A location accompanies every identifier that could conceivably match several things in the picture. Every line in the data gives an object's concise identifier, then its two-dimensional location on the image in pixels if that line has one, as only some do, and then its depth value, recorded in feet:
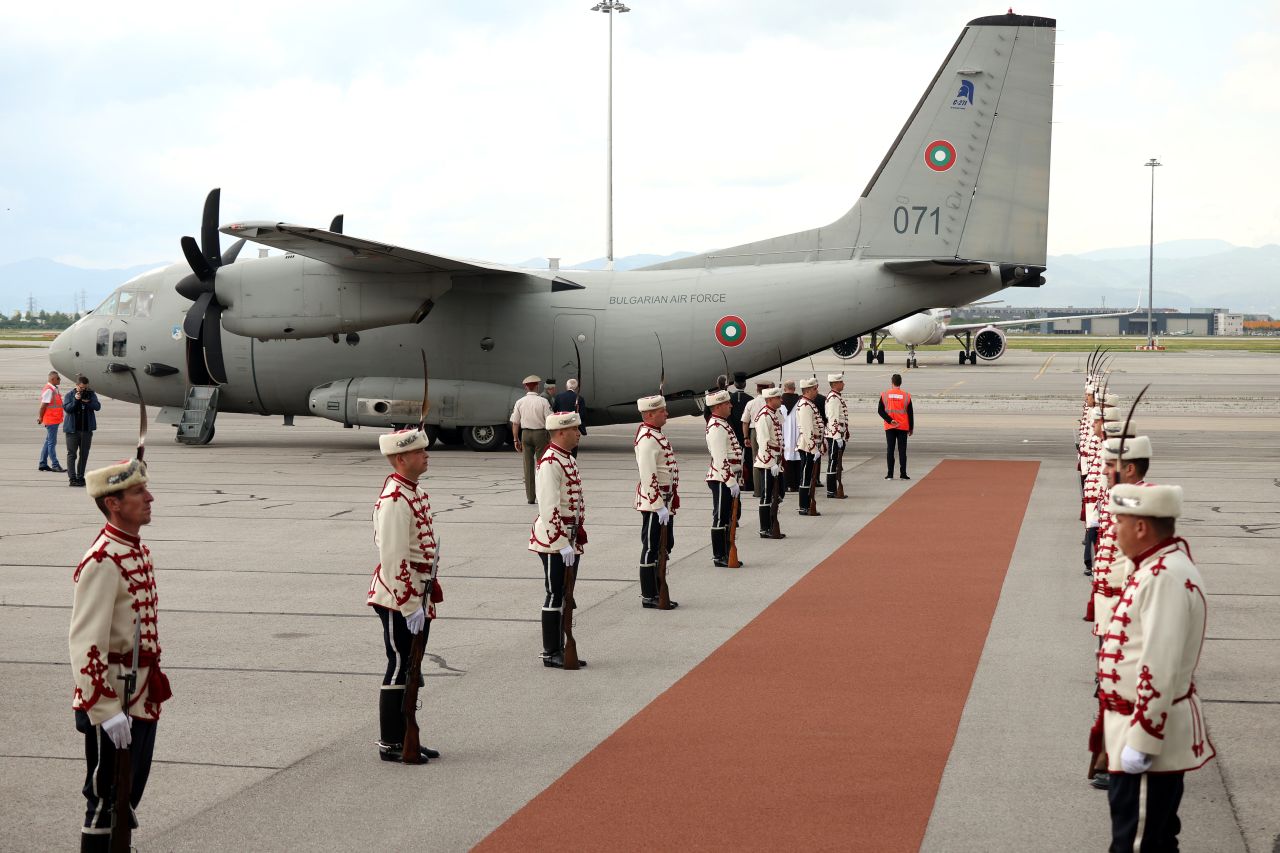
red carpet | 21.15
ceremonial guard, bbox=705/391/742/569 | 45.70
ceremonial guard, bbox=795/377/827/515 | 58.59
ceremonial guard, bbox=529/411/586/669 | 31.32
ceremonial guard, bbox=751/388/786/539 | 51.57
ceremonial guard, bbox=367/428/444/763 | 24.71
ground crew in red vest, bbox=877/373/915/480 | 71.41
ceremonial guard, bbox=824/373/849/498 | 66.18
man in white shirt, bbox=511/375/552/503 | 64.28
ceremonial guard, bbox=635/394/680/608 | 38.65
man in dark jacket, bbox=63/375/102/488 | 68.90
